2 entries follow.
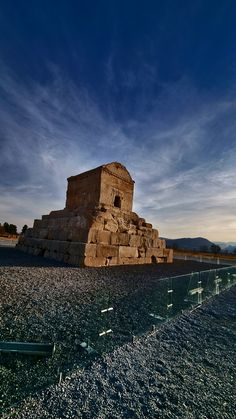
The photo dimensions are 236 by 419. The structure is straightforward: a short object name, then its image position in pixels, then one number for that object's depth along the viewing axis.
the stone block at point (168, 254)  16.72
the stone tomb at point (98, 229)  11.22
